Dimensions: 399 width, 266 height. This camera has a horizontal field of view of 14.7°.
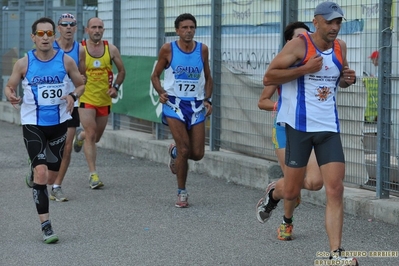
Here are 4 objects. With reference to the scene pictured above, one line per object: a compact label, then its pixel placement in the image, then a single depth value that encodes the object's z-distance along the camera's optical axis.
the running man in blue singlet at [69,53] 18.15
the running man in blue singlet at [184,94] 17.31
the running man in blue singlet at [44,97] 14.29
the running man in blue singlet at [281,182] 13.54
